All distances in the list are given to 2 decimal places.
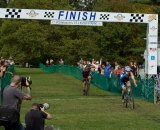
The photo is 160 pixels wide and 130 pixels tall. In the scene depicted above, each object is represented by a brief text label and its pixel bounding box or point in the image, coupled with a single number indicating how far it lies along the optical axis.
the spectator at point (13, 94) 12.10
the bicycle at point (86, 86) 30.01
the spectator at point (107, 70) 38.02
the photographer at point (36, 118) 11.76
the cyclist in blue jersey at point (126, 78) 23.58
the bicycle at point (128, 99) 22.95
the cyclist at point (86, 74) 30.72
